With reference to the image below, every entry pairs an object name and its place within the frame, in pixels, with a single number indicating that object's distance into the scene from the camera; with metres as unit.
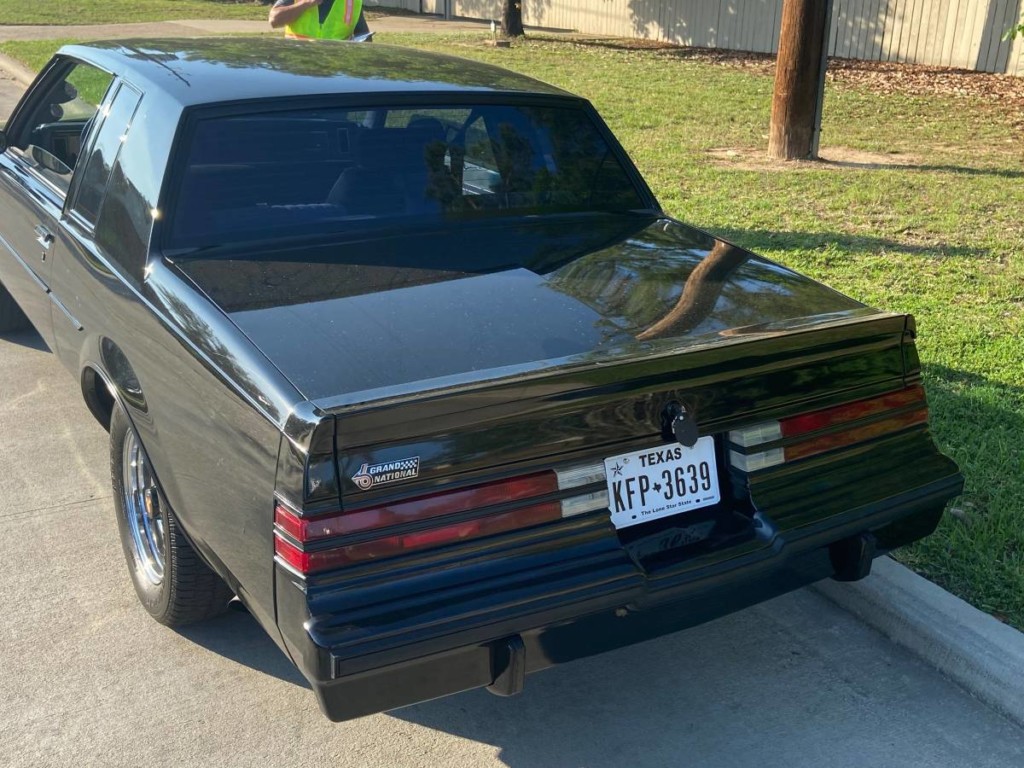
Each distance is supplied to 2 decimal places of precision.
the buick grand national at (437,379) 2.49
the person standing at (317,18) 7.84
